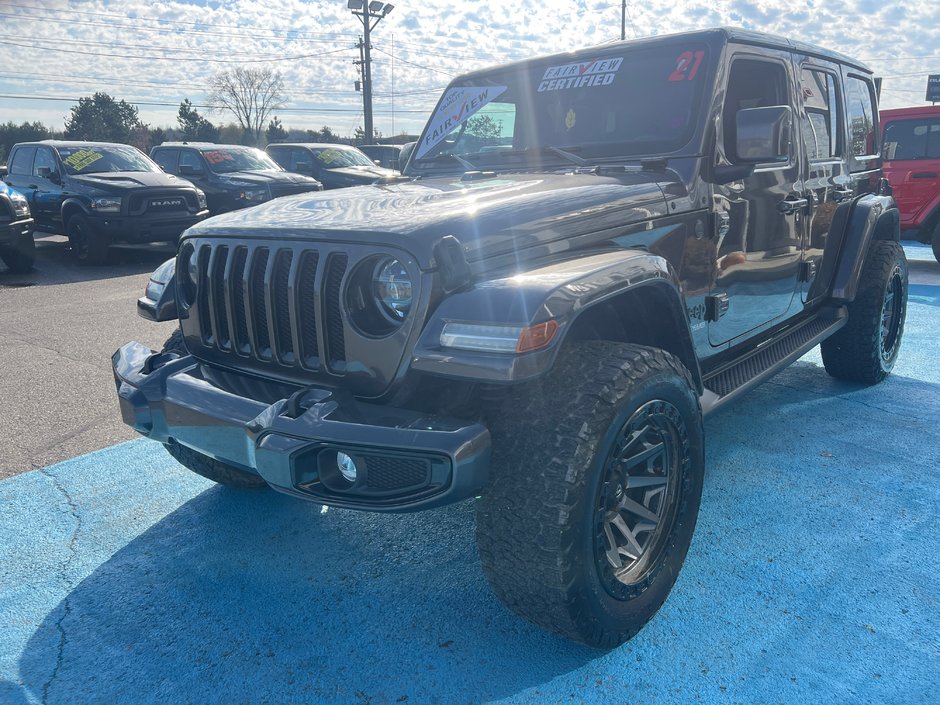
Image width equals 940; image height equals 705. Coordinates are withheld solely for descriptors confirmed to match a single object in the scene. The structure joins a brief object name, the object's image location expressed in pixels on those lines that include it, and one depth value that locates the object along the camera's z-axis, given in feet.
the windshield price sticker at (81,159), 38.55
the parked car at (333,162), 49.81
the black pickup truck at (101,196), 36.32
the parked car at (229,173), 42.11
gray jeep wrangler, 6.68
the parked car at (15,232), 33.01
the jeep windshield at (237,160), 44.32
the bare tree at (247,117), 206.23
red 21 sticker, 10.42
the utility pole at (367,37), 108.99
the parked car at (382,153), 68.08
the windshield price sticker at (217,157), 44.32
